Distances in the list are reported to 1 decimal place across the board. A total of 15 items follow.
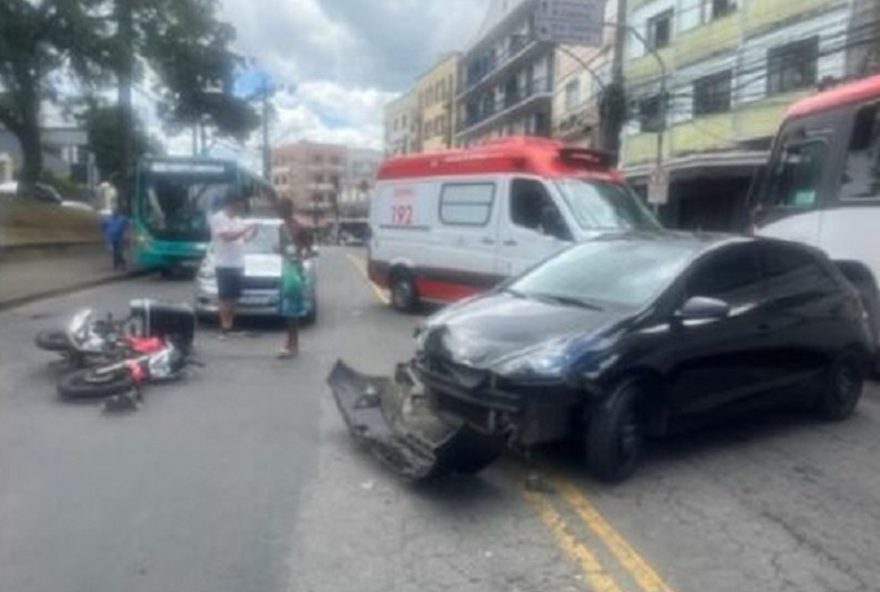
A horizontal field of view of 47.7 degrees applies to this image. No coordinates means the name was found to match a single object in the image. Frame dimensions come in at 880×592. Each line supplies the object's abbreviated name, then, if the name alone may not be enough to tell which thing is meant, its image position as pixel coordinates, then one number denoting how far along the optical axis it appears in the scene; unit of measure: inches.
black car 243.1
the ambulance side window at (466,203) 573.0
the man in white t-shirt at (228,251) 475.8
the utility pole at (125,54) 1349.7
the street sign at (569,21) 860.0
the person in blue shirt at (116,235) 1038.4
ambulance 530.0
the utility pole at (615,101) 828.0
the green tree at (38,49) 1280.8
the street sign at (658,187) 808.9
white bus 407.8
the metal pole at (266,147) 2054.6
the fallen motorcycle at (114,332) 372.5
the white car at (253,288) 534.0
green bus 949.2
